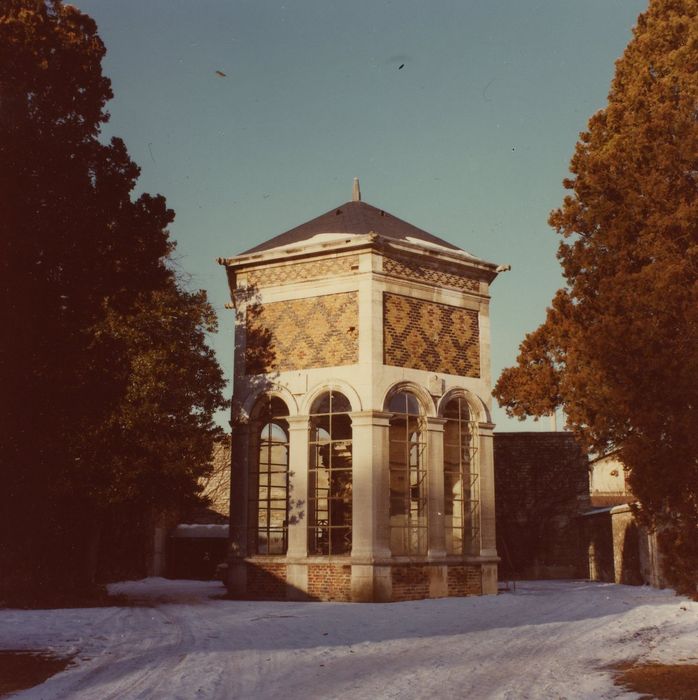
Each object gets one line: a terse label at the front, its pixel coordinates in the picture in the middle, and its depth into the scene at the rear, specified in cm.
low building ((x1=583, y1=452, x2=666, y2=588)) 2376
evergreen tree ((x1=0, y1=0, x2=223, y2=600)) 1166
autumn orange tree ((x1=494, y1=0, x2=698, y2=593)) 1057
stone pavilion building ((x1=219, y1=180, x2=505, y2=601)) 1947
